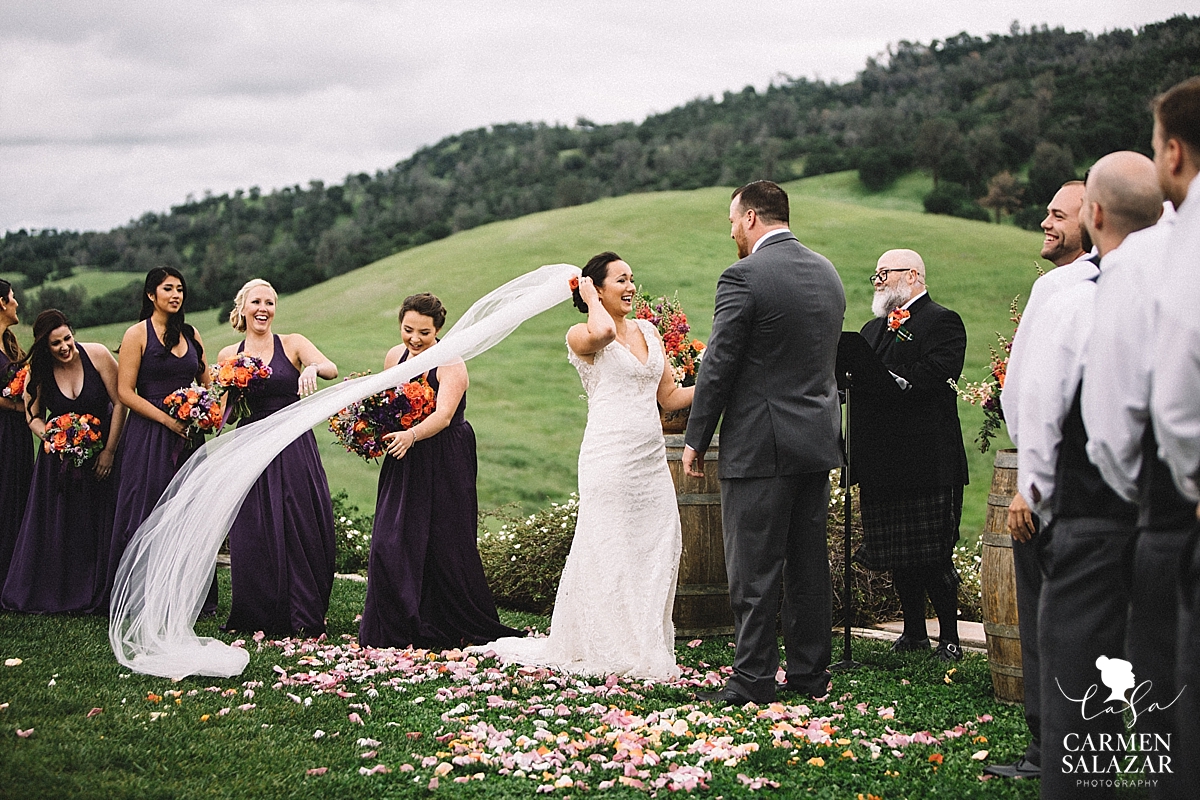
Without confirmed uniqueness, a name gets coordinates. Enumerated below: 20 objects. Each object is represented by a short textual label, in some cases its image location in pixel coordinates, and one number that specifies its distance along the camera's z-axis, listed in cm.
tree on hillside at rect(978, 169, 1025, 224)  3856
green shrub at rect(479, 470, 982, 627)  796
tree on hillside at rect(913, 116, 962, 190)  4369
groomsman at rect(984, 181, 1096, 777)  337
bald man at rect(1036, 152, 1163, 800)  313
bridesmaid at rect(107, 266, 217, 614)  770
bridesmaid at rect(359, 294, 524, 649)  687
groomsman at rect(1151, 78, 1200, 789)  243
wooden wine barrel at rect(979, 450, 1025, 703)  511
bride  612
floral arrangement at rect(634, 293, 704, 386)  708
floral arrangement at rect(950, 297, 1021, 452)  544
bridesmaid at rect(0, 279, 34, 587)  822
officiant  640
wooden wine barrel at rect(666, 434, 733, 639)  686
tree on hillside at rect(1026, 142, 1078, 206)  3831
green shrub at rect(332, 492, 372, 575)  1106
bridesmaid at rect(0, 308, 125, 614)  780
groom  528
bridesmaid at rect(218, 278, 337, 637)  716
